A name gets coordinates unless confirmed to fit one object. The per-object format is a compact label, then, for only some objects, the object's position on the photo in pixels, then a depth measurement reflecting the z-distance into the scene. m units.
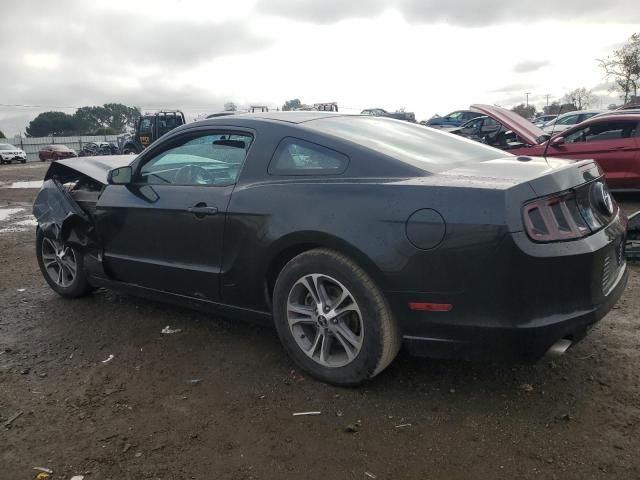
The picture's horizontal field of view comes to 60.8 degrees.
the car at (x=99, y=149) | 33.81
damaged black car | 2.49
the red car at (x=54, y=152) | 36.44
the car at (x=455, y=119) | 20.66
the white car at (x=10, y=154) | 35.89
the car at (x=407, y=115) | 30.34
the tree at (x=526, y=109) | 54.89
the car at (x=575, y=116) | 19.97
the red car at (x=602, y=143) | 8.70
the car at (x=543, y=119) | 32.09
